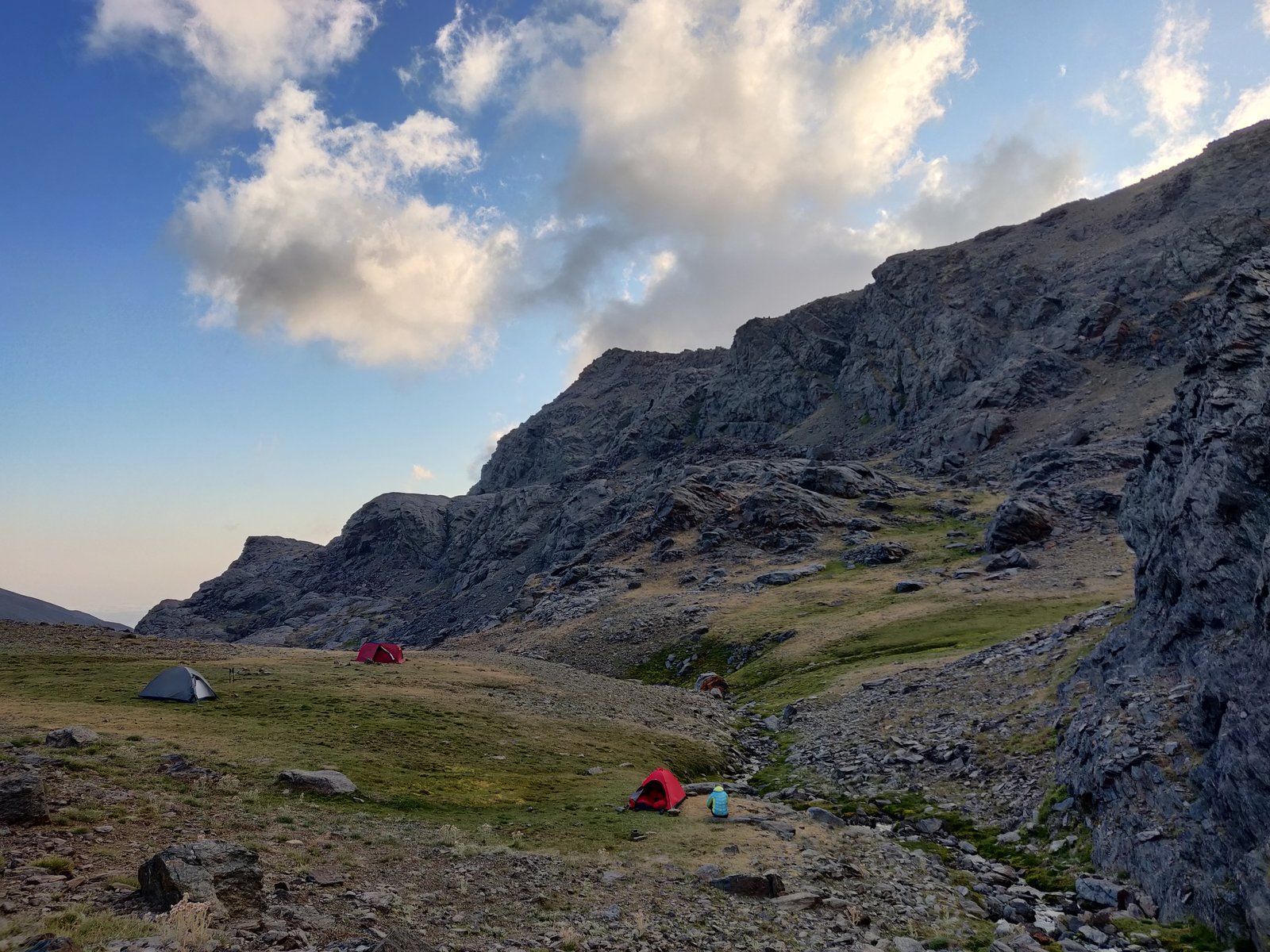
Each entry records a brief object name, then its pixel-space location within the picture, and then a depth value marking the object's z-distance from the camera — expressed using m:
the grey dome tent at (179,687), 34.84
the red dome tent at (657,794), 26.02
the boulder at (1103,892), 18.77
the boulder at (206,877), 12.87
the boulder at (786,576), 90.94
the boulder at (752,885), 17.98
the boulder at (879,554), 92.31
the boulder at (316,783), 23.34
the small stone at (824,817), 25.59
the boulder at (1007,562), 74.12
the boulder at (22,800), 16.02
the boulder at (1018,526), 81.38
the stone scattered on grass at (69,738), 23.55
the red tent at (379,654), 55.96
